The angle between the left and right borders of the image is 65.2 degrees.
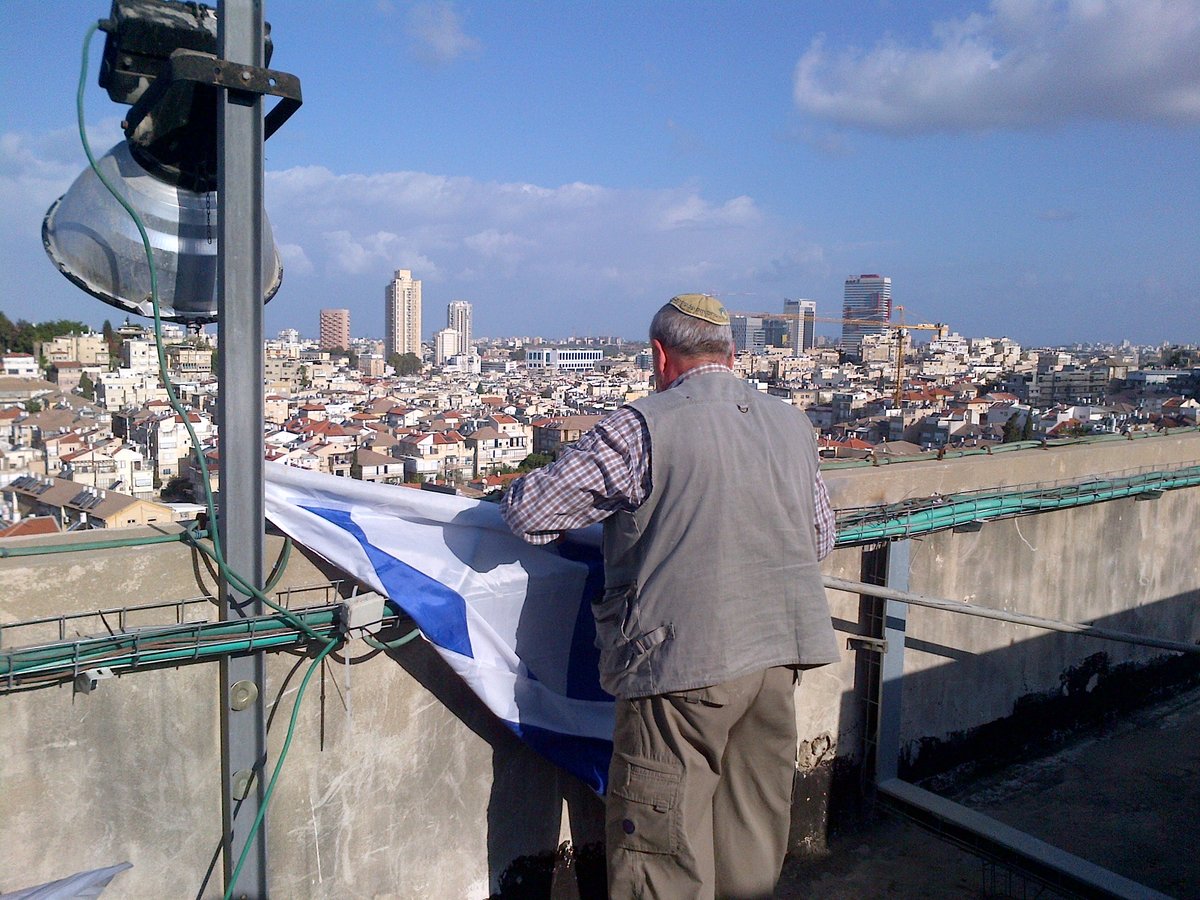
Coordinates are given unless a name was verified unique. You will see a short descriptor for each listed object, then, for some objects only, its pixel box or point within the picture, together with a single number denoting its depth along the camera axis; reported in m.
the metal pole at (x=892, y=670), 2.59
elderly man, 1.50
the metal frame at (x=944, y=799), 2.28
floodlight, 1.54
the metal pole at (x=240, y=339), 1.49
